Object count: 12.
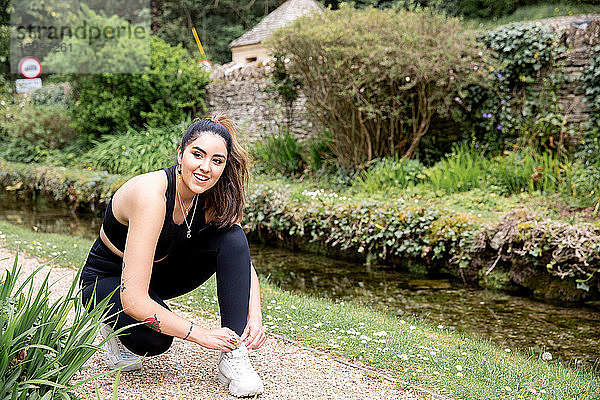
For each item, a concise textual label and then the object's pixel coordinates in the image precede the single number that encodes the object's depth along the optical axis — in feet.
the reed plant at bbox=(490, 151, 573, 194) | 24.90
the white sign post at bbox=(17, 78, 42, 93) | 46.21
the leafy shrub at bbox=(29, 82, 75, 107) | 50.87
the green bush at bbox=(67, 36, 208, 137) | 40.37
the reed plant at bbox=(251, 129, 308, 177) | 33.91
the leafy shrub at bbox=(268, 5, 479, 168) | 27.61
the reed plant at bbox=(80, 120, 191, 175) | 37.06
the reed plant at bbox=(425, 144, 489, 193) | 26.20
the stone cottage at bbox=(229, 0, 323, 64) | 52.85
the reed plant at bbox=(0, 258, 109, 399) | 6.68
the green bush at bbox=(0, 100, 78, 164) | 44.57
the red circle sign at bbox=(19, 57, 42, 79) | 51.49
